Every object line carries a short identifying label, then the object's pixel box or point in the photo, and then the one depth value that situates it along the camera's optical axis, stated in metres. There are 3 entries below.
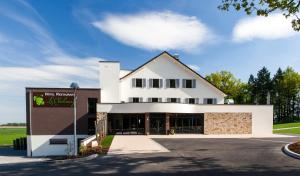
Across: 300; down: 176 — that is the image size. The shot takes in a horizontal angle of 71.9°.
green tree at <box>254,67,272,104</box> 61.73
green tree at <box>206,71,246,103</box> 56.21
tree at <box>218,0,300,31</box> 10.13
